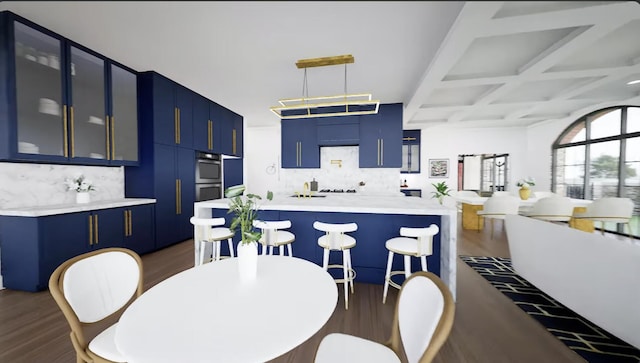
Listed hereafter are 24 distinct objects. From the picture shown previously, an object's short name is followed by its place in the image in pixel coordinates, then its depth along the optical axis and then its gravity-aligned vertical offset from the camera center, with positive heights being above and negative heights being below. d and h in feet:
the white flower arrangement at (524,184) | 15.36 -0.42
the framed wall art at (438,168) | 23.31 +0.92
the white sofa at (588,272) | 4.93 -2.35
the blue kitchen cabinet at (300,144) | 15.46 +2.18
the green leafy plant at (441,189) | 16.21 -0.82
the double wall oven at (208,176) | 13.89 -0.03
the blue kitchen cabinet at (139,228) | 10.02 -2.38
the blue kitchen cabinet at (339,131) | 14.90 +2.95
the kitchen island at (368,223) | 7.41 -1.61
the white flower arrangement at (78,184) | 9.34 -0.38
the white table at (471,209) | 15.61 -2.29
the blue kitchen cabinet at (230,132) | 15.88 +3.15
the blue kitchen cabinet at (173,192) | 11.39 -0.89
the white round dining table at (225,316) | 2.47 -1.79
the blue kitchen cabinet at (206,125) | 13.58 +3.10
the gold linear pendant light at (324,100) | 8.21 +4.32
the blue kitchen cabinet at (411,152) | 23.30 +2.50
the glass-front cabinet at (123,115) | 9.92 +2.66
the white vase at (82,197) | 9.34 -0.90
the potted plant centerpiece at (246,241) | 3.79 -1.07
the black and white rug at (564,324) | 5.22 -3.87
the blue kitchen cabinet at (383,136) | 14.79 +2.58
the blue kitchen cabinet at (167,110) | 11.01 +3.33
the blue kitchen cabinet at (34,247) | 7.45 -2.39
